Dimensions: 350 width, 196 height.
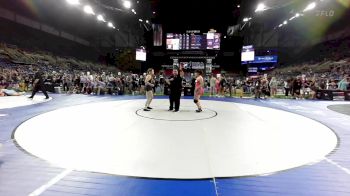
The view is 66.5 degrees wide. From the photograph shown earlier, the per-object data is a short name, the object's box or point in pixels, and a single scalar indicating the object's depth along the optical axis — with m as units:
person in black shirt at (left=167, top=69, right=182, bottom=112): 9.30
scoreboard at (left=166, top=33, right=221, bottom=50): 25.93
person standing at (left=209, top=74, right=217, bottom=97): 17.52
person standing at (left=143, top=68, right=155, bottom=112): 9.45
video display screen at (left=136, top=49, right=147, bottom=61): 29.07
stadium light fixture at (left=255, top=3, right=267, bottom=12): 22.36
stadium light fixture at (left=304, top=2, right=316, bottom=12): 18.50
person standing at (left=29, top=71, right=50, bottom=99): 11.91
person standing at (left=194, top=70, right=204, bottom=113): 9.20
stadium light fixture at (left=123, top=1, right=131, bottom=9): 22.59
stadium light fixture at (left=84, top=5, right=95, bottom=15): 20.13
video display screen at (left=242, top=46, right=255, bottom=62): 28.60
